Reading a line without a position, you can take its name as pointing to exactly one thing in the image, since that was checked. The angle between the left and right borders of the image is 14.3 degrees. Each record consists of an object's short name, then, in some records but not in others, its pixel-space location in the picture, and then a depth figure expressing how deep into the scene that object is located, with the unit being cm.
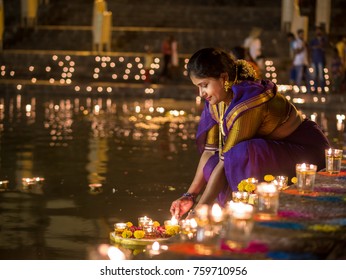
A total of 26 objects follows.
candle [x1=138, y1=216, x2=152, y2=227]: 803
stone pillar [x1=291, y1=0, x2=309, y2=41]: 3173
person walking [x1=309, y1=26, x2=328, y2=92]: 2657
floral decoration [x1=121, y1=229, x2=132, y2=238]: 797
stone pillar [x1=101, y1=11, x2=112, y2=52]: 3192
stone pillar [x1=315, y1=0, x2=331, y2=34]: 3365
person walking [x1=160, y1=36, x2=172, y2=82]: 2940
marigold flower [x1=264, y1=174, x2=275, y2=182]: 757
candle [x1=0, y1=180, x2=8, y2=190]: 1142
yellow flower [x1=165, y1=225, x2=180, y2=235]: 775
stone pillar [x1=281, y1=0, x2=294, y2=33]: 3330
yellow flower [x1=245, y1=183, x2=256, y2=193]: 729
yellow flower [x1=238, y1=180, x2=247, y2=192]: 733
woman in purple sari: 752
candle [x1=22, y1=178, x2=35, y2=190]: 1140
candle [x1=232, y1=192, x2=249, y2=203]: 722
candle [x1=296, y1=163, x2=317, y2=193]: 655
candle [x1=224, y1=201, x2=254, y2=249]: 515
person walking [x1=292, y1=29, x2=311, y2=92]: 2687
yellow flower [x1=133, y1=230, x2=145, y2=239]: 786
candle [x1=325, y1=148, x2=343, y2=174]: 746
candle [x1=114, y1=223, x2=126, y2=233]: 812
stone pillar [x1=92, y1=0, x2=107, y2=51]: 3178
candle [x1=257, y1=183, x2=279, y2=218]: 571
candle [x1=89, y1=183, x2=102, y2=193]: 1118
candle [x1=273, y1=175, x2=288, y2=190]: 755
